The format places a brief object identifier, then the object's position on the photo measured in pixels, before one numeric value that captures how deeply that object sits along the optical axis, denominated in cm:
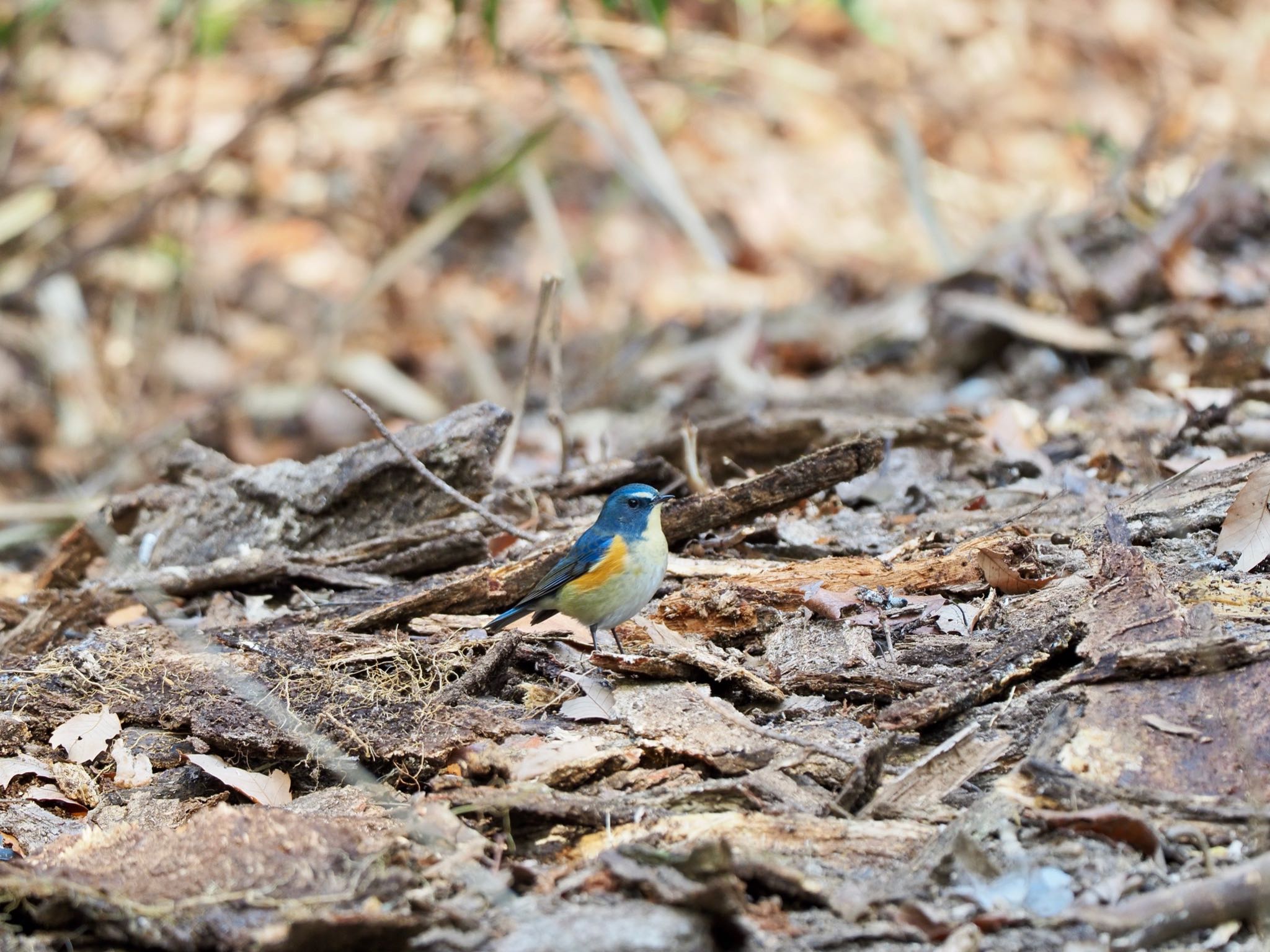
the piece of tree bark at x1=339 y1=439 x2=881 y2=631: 794
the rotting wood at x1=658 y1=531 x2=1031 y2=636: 759
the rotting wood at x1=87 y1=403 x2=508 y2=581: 932
